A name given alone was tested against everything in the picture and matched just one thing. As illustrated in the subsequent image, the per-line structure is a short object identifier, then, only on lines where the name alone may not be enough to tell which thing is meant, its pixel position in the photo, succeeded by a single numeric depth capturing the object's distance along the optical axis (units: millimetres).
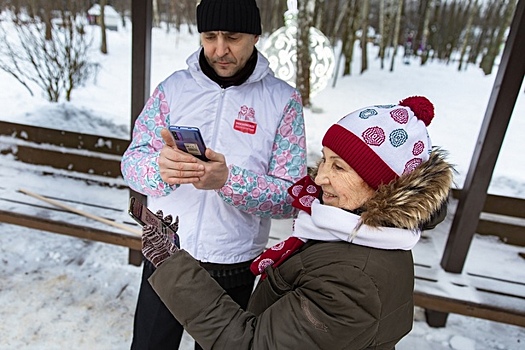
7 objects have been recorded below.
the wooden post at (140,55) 2494
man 1310
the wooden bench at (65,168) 3243
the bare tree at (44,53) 4477
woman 828
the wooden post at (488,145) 2221
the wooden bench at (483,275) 2404
